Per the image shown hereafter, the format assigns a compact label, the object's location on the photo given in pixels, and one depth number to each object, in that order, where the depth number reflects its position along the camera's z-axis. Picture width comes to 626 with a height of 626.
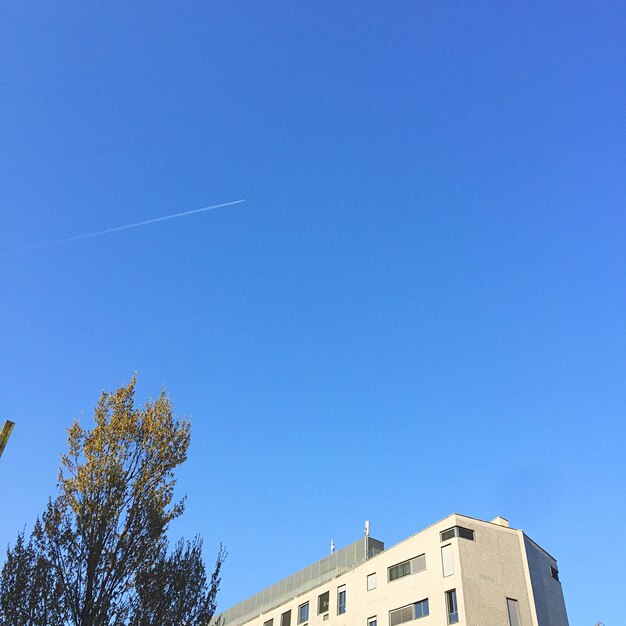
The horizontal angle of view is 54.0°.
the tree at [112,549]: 18.84
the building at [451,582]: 33.25
